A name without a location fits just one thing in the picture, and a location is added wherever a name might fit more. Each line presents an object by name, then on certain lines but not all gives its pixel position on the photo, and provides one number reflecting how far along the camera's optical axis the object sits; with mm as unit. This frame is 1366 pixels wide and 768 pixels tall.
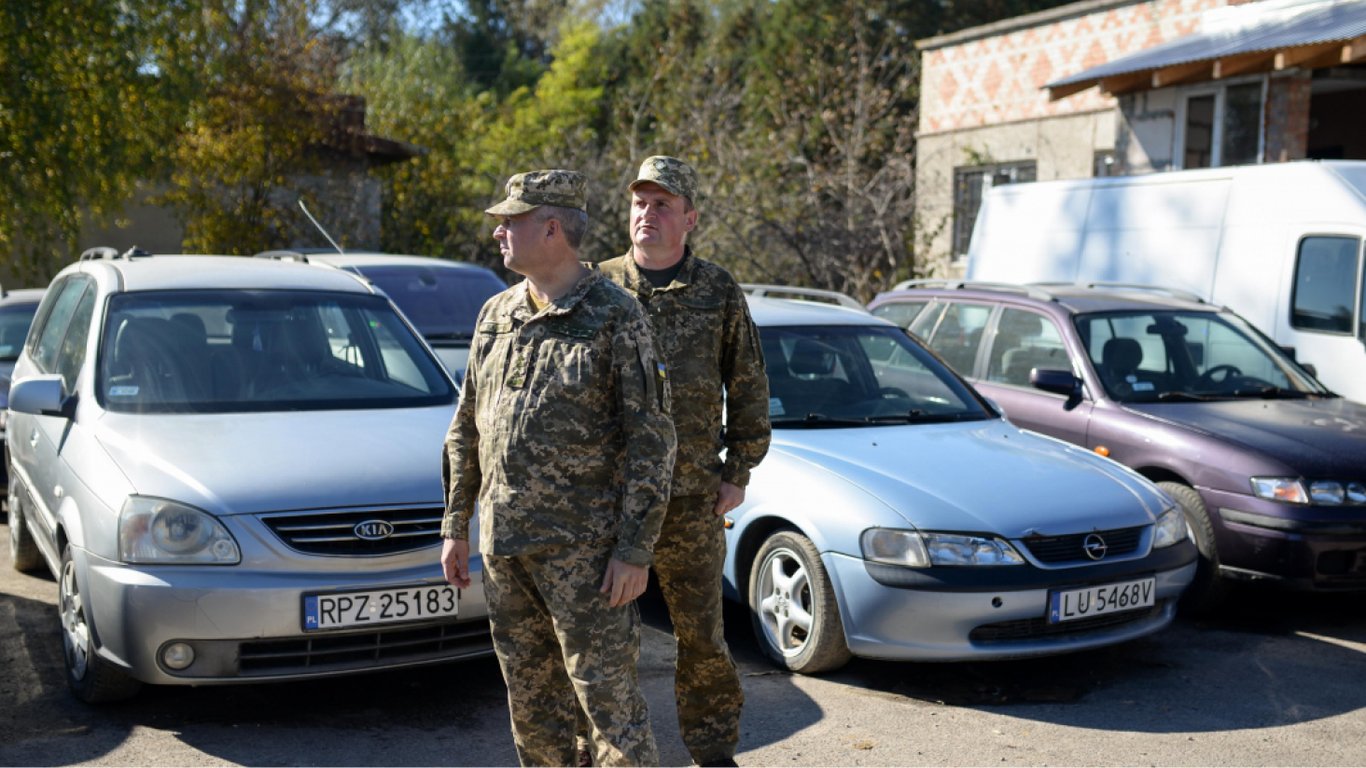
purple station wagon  6168
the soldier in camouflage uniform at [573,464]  3301
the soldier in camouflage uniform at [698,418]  4031
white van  8516
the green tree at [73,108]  12508
